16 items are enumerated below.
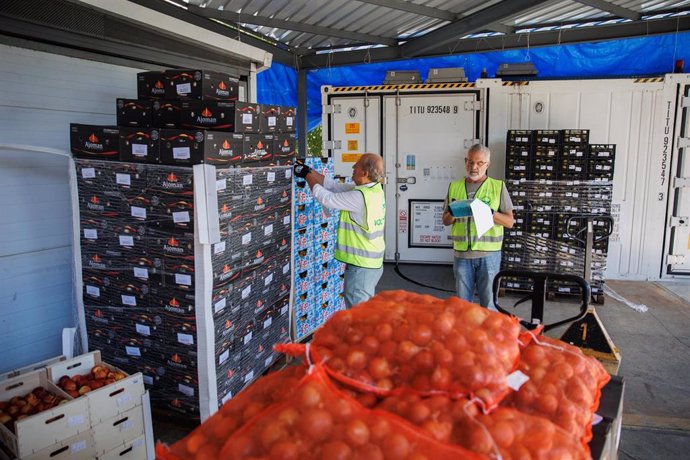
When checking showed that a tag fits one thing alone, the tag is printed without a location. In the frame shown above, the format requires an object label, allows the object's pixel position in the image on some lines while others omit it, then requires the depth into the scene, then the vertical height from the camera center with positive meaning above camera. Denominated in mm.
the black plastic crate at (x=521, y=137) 7648 +354
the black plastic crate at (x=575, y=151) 7445 +147
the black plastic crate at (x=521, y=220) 7660 -868
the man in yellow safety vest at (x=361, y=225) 4559 -579
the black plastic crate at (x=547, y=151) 7539 +147
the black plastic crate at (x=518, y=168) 7660 -101
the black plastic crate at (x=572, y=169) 7477 -111
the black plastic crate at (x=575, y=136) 7445 +362
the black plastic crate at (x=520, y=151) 7650 +148
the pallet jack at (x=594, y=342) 2008 -1040
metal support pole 9953 +1029
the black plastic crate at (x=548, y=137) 7516 +351
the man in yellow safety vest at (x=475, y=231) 4852 -659
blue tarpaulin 8078 +1645
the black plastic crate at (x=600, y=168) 7434 -96
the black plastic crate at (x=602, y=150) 7418 +161
